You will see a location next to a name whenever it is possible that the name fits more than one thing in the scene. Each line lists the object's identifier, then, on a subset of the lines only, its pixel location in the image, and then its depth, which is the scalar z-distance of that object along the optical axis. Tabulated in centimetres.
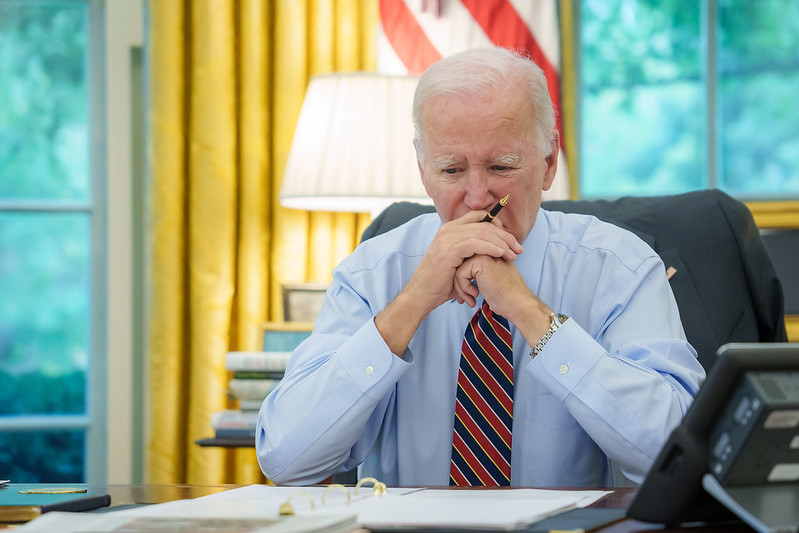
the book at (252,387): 476
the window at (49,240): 605
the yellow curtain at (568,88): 553
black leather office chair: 442
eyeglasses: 388
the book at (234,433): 474
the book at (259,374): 476
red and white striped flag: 526
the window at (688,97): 609
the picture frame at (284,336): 483
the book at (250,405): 476
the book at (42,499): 386
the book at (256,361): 474
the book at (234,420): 473
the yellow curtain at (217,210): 528
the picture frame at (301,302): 497
